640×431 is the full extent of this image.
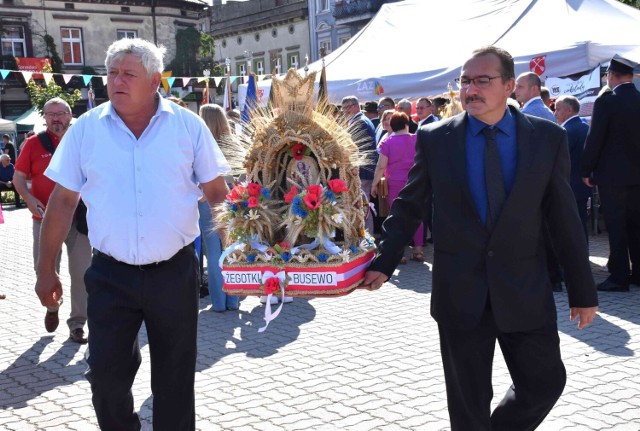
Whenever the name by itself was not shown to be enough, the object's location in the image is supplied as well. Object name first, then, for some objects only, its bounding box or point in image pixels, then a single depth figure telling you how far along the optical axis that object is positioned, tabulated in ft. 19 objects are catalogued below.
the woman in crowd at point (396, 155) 29.64
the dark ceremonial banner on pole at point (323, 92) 13.56
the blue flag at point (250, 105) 14.05
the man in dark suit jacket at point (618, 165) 23.91
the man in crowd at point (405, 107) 34.76
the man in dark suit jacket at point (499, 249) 9.87
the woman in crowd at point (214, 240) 23.40
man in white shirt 11.24
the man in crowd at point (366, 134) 30.10
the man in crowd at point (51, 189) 20.30
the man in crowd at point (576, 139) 26.61
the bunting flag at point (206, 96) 42.22
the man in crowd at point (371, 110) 36.99
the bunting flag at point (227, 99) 47.43
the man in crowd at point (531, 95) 23.45
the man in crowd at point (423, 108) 35.12
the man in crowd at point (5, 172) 67.62
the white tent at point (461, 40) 37.06
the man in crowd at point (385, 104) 39.04
